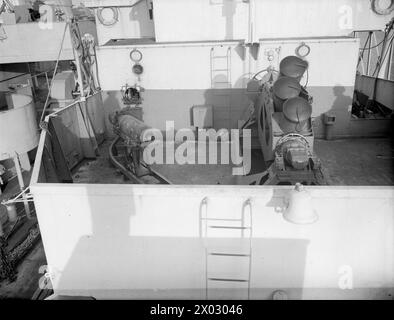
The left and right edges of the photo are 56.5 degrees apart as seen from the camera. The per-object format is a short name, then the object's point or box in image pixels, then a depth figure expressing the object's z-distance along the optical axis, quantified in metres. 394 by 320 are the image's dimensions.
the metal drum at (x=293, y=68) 8.36
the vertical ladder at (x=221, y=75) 10.82
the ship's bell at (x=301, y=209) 4.20
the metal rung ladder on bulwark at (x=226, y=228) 4.93
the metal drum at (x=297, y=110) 7.07
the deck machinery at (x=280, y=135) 6.78
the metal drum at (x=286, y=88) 7.53
